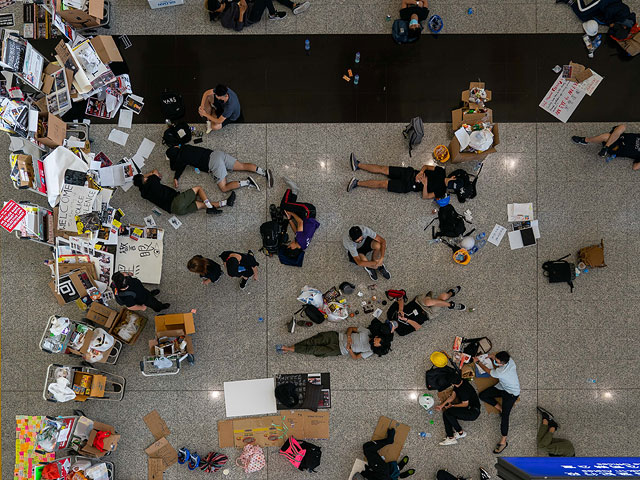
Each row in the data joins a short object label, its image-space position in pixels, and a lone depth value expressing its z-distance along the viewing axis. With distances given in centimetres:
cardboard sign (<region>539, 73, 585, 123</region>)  585
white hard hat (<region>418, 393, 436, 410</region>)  570
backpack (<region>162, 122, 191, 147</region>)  573
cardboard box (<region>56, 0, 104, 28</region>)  538
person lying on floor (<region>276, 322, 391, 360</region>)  558
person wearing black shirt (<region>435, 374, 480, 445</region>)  558
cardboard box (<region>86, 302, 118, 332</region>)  555
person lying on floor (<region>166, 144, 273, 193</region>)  555
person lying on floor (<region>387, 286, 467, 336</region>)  562
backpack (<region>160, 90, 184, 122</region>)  575
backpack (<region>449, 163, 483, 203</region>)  566
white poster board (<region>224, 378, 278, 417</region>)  575
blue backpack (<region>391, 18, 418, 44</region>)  566
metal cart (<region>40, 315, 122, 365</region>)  517
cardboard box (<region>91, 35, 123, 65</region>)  557
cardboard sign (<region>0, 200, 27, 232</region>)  518
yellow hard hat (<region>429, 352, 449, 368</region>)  573
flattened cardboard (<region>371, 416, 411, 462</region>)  575
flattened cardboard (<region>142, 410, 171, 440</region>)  572
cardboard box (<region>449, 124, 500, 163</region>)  554
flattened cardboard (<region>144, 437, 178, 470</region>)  570
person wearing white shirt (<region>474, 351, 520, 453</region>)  552
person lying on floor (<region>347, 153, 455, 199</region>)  565
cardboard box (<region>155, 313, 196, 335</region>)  552
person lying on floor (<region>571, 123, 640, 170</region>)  565
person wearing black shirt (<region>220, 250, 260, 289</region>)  520
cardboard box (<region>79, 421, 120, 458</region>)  543
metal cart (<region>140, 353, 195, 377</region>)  540
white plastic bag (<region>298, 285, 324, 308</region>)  564
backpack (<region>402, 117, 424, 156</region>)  554
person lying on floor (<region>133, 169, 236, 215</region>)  556
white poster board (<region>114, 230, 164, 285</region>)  572
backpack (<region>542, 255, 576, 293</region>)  571
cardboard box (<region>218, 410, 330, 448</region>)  573
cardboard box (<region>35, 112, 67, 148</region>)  534
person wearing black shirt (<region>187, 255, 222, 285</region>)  516
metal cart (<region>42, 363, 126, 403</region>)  564
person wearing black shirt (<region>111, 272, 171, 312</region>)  511
